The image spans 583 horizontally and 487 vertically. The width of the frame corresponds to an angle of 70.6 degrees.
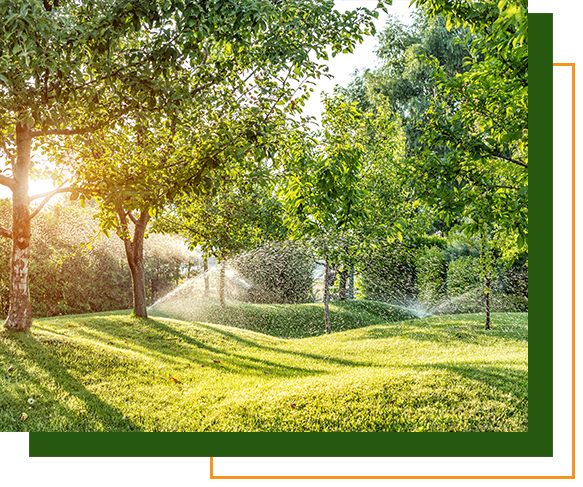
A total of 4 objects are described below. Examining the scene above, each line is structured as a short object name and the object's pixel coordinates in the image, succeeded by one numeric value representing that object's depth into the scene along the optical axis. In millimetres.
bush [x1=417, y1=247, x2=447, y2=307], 13305
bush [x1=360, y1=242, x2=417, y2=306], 12906
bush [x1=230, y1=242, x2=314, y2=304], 13875
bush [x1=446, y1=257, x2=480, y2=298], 12320
